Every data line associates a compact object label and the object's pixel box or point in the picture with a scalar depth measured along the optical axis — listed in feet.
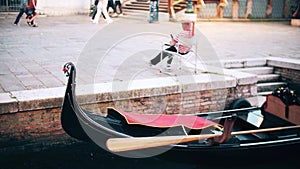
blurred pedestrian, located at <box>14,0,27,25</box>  36.47
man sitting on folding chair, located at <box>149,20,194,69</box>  20.13
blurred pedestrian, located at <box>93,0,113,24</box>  39.84
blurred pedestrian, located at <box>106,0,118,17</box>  44.60
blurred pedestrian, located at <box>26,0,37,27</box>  35.70
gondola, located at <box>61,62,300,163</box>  12.76
